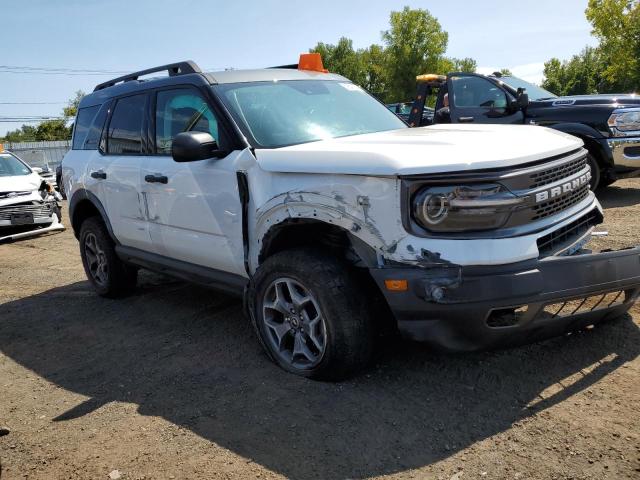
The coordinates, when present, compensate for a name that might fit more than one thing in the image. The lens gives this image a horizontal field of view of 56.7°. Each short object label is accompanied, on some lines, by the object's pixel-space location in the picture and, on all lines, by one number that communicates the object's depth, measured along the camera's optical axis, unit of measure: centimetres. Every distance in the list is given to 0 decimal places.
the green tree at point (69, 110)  6125
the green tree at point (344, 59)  5944
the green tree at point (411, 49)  4544
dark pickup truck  750
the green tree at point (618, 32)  2498
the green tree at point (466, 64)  5905
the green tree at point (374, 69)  5509
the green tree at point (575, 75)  6009
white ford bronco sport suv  282
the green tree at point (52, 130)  6269
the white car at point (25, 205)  1005
